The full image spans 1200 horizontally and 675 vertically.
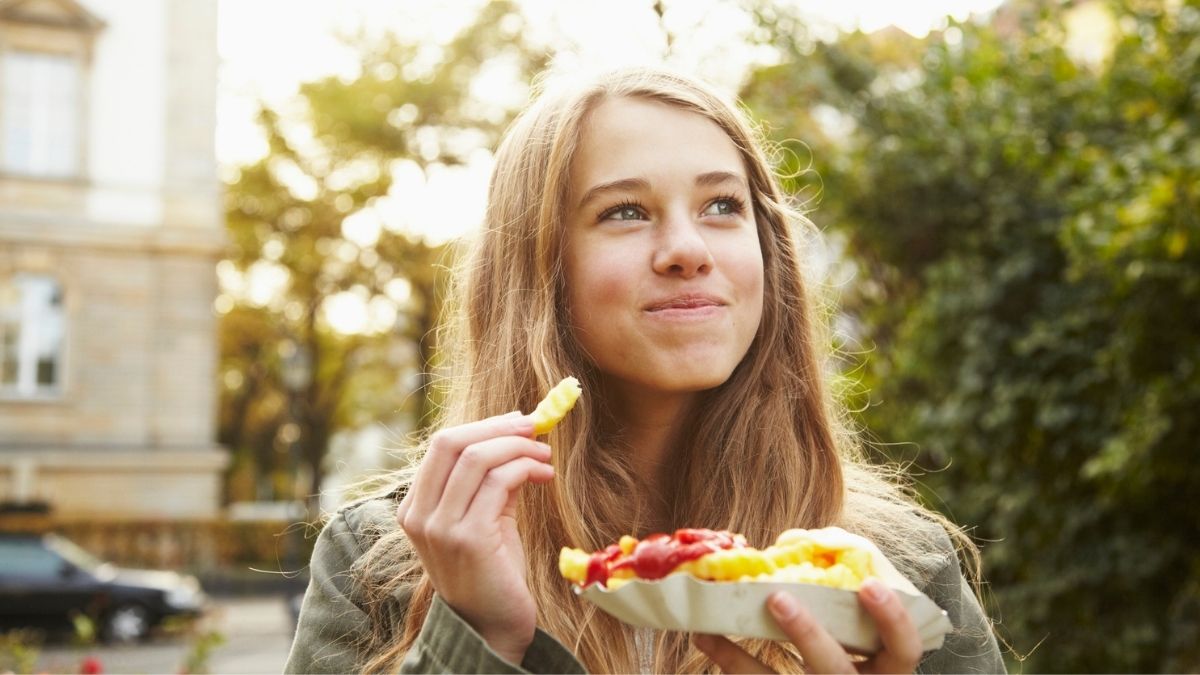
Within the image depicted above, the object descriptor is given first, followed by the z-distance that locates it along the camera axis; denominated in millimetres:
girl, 2061
